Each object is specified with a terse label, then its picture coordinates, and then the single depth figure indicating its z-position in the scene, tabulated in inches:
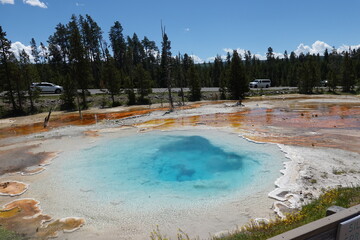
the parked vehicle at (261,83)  2006.6
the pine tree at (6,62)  1115.9
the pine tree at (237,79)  1491.1
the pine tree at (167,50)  1241.4
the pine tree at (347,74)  1695.0
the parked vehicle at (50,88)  1486.2
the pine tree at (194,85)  1491.5
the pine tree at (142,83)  1378.0
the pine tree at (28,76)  1177.4
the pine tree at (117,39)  2420.0
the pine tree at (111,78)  1338.6
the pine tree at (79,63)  1252.2
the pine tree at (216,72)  2662.9
